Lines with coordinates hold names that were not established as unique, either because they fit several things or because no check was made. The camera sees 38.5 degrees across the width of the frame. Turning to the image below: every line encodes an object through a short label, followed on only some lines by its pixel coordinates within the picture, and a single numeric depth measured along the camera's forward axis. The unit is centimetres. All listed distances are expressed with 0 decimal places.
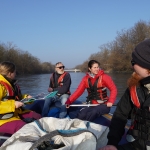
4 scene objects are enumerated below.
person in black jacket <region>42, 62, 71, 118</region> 398
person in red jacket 326
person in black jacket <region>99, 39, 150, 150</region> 138
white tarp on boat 138
